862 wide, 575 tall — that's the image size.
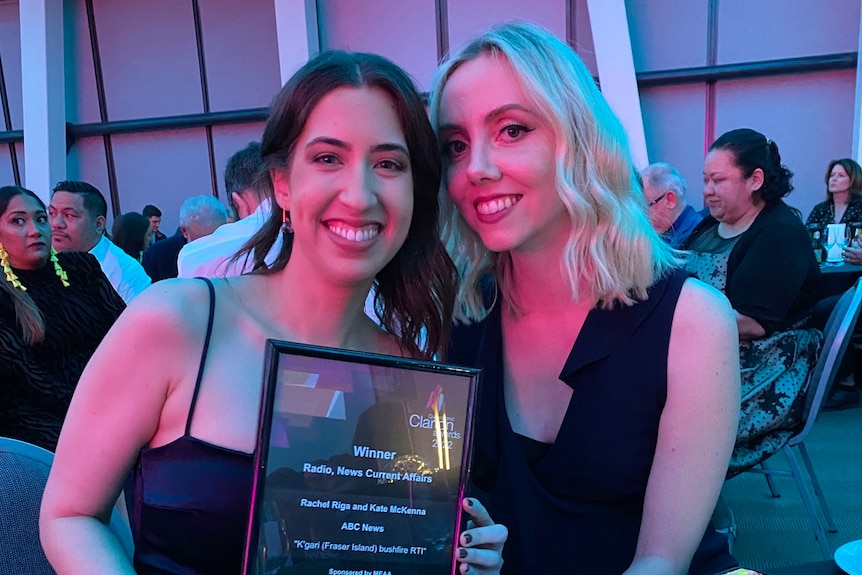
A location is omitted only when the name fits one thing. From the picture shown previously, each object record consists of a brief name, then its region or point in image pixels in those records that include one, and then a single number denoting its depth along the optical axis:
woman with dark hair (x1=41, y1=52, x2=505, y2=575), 1.18
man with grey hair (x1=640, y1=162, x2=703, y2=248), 4.96
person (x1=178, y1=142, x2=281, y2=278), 3.17
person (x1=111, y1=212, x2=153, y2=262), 7.65
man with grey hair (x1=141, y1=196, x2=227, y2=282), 6.16
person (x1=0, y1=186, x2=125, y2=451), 3.10
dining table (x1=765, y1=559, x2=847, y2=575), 0.99
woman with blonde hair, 1.42
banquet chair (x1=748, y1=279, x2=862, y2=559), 2.82
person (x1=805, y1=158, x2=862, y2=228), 6.19
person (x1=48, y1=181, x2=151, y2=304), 4.79
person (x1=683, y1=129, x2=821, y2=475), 2.88
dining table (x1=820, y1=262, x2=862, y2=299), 5.24
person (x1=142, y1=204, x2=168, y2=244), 10.63
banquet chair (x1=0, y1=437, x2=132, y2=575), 1.27
